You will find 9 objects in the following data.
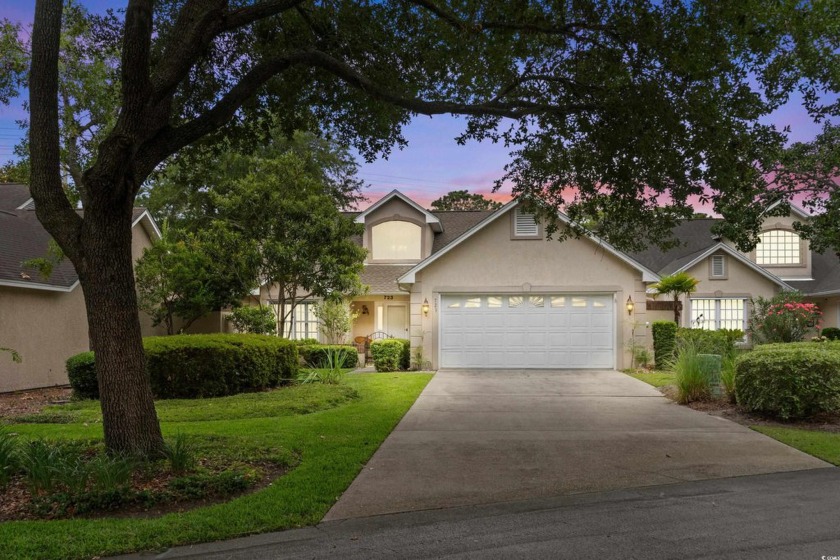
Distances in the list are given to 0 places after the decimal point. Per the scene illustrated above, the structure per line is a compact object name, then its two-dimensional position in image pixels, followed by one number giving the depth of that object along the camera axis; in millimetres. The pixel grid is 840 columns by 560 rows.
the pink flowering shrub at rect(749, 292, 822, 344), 18125
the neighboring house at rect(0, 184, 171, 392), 13625
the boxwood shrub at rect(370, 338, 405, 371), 17000
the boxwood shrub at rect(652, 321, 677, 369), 16578
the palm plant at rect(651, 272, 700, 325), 17422
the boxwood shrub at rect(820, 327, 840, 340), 18562
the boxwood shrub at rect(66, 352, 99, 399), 12086
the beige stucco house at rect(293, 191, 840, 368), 16672
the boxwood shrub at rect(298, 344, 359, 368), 18597
